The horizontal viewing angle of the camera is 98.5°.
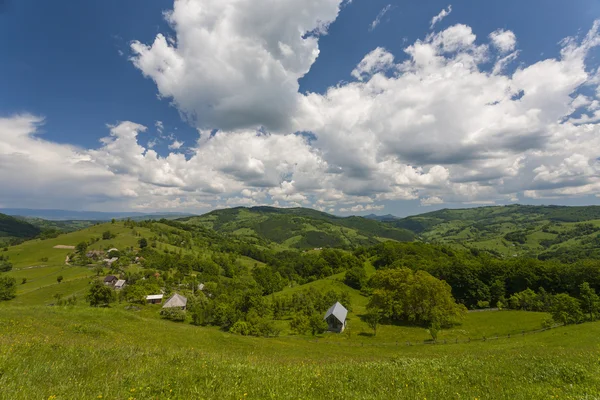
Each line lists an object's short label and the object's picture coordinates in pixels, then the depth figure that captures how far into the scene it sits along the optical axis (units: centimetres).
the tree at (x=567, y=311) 5138
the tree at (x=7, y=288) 9730
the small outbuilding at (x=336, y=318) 6500
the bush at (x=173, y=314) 8025
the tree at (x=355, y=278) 11450
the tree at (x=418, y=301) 6372
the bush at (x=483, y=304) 8810
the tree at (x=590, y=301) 5609
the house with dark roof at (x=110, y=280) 12678
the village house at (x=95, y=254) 18575
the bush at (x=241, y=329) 5453
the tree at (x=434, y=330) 5038
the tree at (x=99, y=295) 7200
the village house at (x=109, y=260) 17309
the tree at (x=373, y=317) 6016
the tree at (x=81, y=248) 19366
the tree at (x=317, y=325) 6341
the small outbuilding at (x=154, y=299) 10775
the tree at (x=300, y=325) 6388
